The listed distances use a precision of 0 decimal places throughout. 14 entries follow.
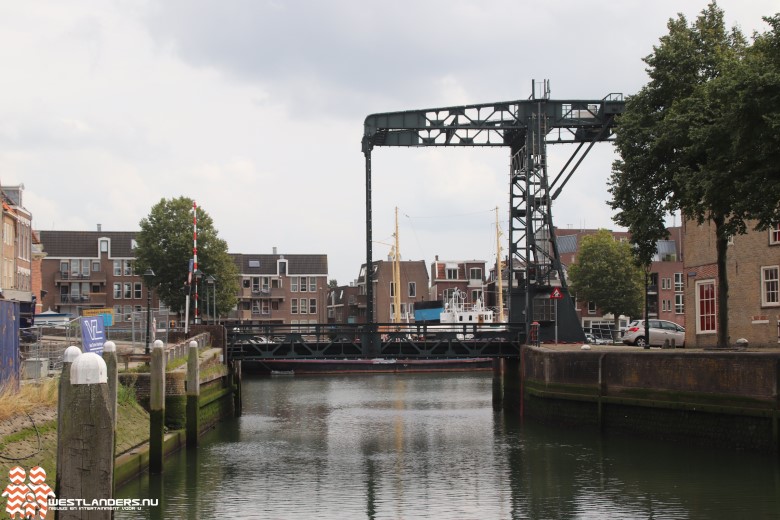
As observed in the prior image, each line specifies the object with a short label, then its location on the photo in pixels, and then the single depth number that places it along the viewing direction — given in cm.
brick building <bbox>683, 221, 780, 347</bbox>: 3794
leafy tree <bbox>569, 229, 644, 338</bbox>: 8288
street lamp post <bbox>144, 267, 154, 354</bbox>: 3572
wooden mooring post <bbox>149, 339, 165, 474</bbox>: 2305
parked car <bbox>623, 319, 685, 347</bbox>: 4816
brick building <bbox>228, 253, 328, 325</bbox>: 11019
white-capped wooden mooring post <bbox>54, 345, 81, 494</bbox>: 952
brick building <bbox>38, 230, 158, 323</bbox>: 10050
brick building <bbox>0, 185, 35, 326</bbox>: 5966
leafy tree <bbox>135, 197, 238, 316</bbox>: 8019
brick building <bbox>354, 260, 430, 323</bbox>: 11725
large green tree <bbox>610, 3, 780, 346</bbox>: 2498
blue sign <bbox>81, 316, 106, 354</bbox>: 2309
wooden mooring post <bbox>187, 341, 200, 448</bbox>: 2781
